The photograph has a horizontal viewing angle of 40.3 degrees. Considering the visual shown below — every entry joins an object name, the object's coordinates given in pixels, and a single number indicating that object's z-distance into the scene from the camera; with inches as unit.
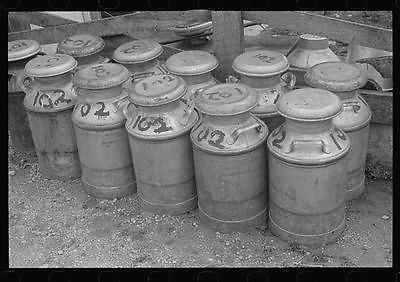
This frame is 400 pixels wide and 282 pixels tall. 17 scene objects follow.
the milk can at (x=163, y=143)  132.8
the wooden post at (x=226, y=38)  152.4
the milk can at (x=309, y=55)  156.1
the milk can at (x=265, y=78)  137.2
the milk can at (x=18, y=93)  167.6
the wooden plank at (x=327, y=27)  140.3
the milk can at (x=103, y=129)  142.6
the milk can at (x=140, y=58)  153.1
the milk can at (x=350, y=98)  133.3
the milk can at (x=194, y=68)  144.8
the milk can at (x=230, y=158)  125.3
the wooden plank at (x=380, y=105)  144.1
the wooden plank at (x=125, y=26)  160.4
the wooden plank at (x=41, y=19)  192.4
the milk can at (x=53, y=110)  150.6
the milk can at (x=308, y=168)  119.5
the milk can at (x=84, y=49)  164.1
